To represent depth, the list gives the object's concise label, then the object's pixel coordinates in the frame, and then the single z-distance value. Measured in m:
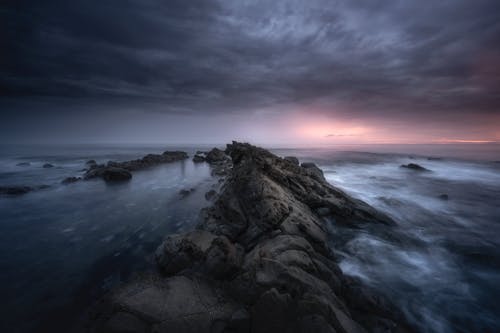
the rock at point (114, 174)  23.52
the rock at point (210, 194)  17.26
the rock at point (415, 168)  36.06
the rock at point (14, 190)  18.20
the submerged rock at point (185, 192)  18.32
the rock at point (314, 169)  16.76
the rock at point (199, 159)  42.87
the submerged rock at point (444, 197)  19.36
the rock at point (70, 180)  22.70
